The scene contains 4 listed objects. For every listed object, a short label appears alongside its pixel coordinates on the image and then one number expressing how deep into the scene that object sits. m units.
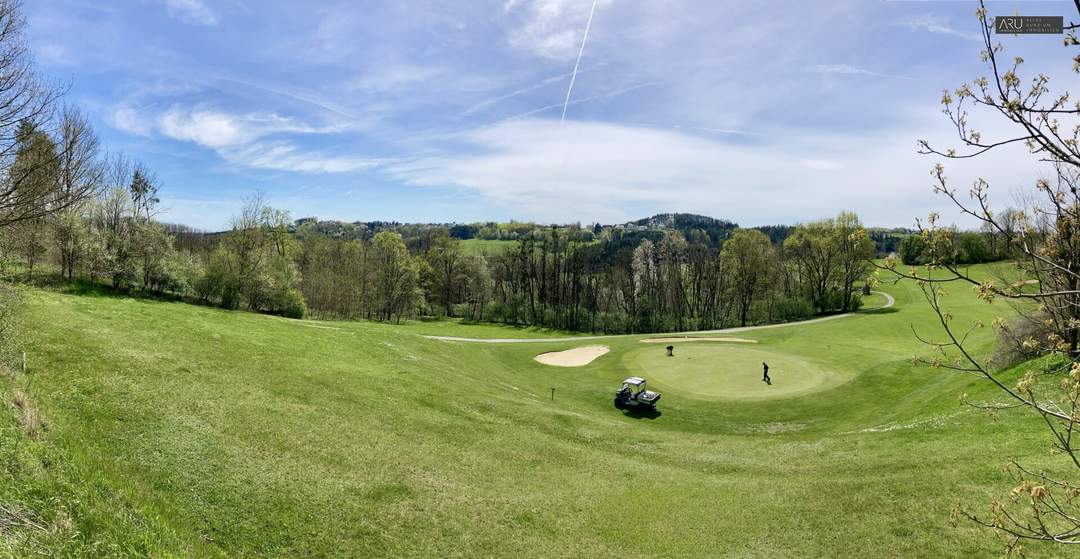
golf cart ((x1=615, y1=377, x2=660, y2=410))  28.17
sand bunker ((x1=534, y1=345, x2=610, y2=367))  40.10
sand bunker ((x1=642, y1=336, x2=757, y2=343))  47.53
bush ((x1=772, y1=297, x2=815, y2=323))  71.69
